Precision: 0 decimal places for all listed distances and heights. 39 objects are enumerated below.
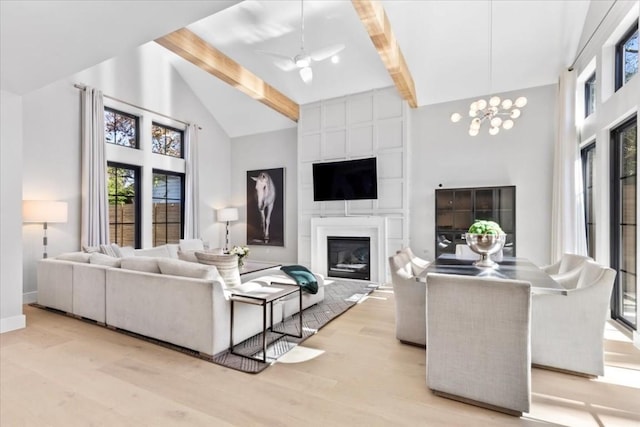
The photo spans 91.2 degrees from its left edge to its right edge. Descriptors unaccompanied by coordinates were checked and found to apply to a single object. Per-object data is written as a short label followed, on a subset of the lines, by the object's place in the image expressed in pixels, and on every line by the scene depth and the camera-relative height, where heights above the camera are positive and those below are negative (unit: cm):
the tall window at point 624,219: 322 -6
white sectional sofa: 272 -86
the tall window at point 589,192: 422 +30
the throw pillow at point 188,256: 334 -46
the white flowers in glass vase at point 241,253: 436 -55
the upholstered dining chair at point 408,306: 289 -87
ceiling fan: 360 +186
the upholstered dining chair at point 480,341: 185 -79
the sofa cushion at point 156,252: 505 -63
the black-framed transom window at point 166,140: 640 +155
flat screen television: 594 +66
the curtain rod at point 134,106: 497 +200
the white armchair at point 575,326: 230 -86
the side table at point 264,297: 265 -75
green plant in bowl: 290 -15
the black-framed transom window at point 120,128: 559 +157
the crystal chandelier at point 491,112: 348 +121
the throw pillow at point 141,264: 316 -52
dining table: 213 -50
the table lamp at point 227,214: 728 -2
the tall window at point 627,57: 328 +171
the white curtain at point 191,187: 677 +57
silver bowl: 288 -29
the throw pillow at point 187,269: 282 -52
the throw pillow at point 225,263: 318 -51
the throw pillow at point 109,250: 459 -54
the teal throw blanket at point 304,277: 383 -80
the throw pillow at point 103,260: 353 -55
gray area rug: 262 -124
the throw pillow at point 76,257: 391 -55
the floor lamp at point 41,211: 415 +3
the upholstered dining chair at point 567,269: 279 -56
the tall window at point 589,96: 438 +168
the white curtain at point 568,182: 434 +44
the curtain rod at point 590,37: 349 +225
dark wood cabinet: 520 +4
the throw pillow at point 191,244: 582 -59
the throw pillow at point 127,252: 480 -60
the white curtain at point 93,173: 496 +64
